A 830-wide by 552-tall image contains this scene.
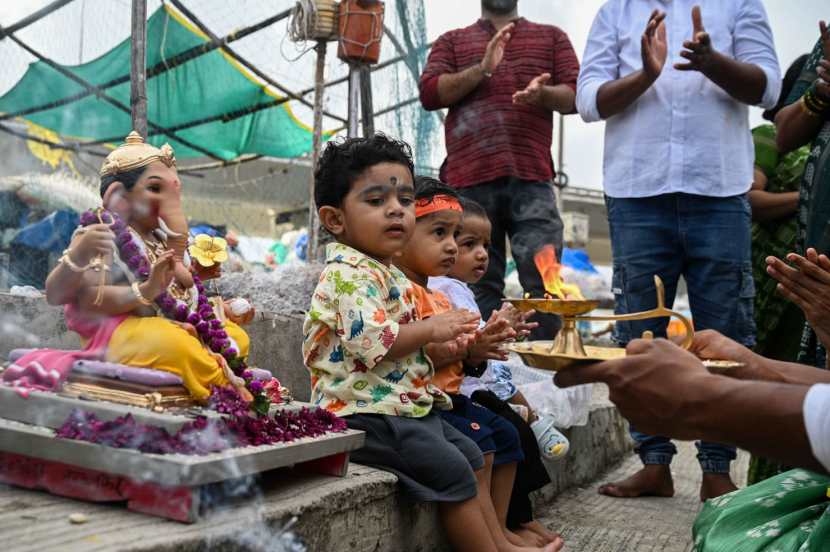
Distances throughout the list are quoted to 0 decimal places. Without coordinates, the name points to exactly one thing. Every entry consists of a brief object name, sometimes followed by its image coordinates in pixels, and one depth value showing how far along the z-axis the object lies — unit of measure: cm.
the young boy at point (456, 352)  277
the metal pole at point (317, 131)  542
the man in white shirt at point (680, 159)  367
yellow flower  276
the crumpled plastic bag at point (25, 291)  356
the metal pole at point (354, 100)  534
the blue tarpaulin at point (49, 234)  407
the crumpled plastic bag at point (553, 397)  401
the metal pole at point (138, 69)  361
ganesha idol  224
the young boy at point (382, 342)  247
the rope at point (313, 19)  522
